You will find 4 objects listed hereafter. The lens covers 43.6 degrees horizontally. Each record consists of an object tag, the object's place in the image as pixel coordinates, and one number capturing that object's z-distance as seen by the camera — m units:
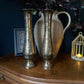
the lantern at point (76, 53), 0.83
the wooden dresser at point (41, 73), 0.54
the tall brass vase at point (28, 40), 0.63
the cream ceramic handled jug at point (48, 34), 0.61
